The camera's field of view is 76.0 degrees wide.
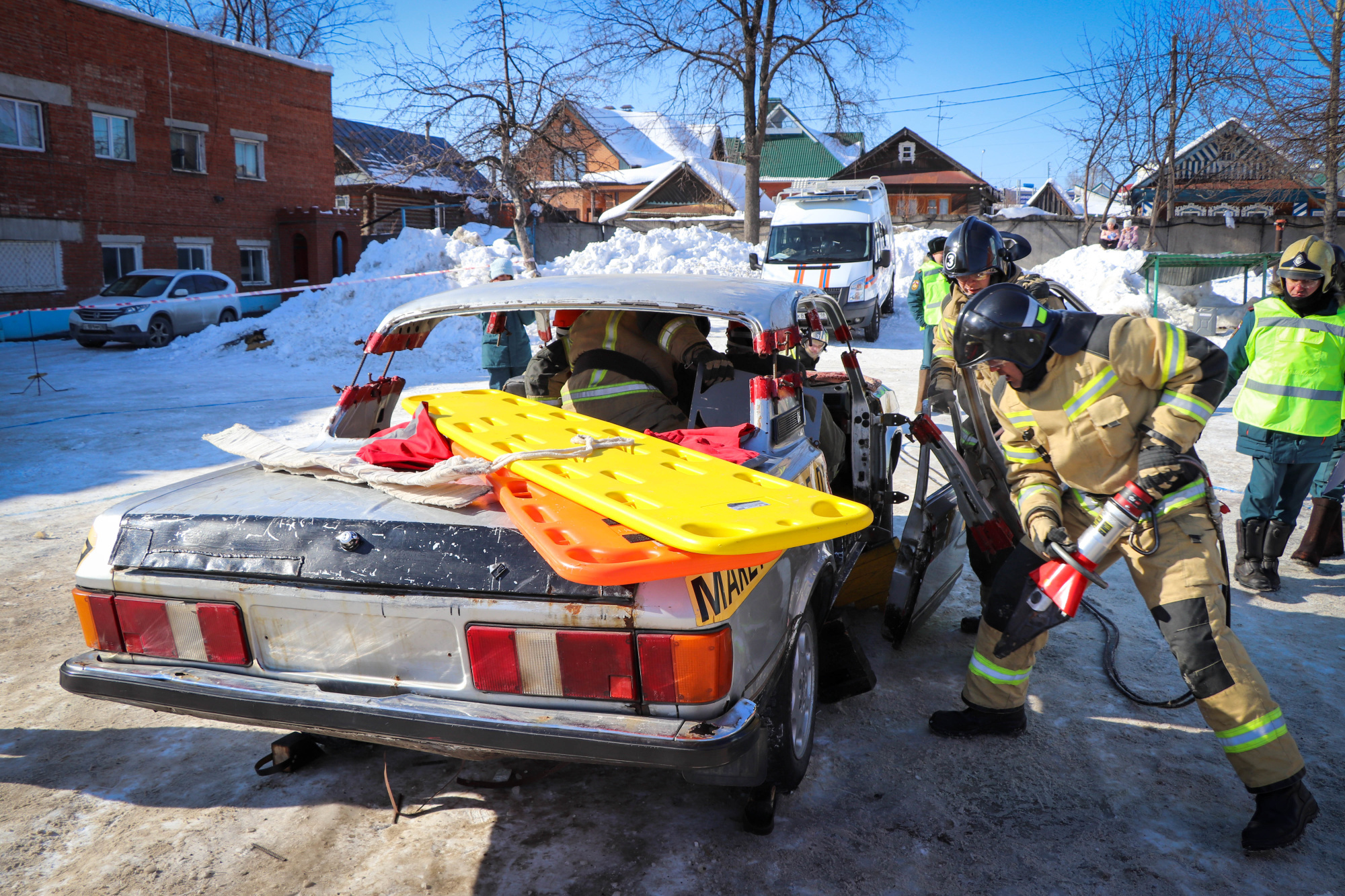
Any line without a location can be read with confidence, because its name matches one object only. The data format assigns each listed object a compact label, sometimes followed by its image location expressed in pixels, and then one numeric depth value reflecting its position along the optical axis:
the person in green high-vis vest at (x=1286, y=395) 4.49
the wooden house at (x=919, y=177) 44.47
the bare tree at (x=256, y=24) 34.97
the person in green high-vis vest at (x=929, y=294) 7.21
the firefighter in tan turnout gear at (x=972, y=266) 4.63
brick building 19.02
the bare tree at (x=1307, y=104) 16.64
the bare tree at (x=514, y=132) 18.73
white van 15.25
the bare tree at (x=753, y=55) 24.55
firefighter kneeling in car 3.48
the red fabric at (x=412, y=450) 2.89
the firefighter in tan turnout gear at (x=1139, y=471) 2.65
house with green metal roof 48.12
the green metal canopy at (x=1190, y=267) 18.36
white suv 16.03
